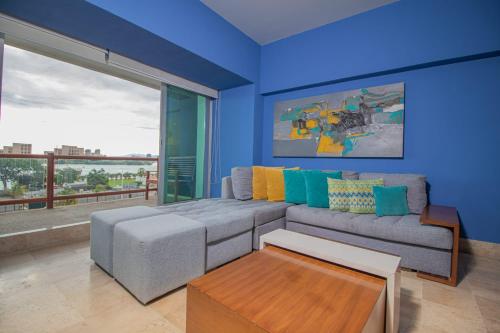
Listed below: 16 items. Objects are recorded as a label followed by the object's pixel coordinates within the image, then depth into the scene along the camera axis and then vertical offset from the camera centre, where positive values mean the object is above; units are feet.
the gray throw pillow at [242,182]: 10.16 -0.82
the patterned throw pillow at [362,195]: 7.91 -1.00
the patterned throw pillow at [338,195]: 8.27 -1.03
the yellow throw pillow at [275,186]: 10.07 -0.92
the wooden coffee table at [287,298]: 2.71 -1.89
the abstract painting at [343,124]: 9.07 +1.99
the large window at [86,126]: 8.09 +1.69
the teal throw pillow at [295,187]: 9.53 -0.90
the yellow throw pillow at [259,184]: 10.33 -0.88
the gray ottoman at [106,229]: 5.86 -1.88
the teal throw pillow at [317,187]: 8.87 -0.81
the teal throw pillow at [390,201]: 7.54 -1.11
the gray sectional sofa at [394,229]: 6.11 -1.95
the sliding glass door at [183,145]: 11.27 +1.01
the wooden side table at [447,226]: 5.82 -1.47
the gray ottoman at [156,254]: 4.79 -2.13
